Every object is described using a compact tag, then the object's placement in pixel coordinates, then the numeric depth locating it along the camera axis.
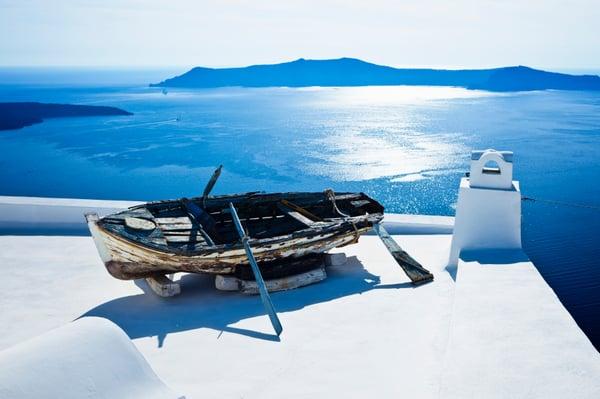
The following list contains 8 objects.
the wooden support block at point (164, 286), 5.33
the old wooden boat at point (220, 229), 5.12
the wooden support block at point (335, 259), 6.28
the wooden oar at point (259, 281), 4.54
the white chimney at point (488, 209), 5.54
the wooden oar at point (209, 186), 6.44
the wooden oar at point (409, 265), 5.61
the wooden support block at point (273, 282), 5.43
